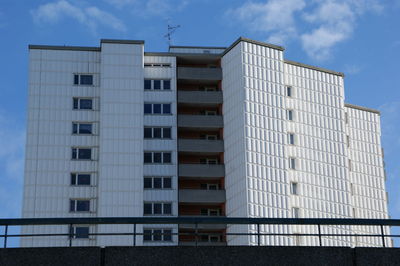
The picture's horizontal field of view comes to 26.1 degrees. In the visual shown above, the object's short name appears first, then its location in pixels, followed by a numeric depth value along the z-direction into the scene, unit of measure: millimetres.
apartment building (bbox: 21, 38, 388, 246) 74438
